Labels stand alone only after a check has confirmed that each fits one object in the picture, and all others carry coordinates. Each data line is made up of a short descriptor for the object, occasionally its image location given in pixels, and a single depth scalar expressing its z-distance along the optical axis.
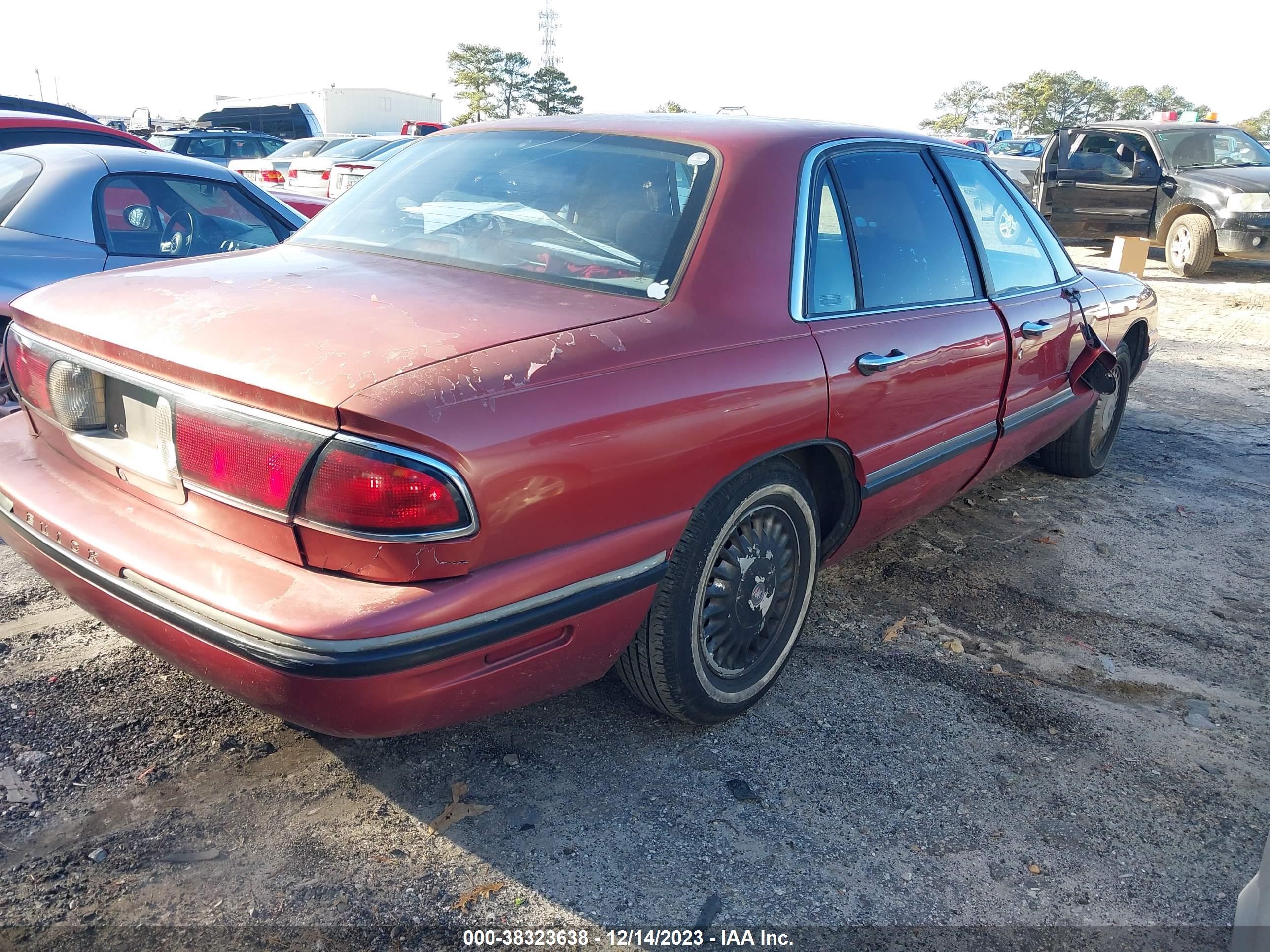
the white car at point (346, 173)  11.84
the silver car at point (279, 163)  13.10
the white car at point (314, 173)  13.16
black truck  10.96
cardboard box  11.35
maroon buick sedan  1.81
